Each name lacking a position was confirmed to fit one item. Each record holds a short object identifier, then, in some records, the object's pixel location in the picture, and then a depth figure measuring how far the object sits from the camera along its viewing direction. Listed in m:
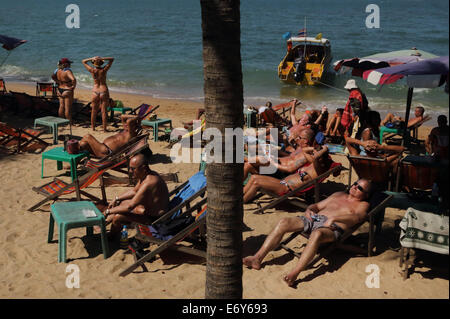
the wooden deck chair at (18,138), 8.91
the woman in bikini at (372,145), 6.15
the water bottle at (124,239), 5.32
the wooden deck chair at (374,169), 5.76
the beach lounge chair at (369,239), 4.95
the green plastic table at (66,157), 7.32
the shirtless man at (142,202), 5.32
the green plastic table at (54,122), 9.45
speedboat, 19.83
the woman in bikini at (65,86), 10.98
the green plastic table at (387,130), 9.87
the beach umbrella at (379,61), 7.36
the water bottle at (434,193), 5.11
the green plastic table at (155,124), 9.80
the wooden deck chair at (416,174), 5.65
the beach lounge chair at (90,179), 6.27
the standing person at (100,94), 10.54
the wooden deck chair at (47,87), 11.97
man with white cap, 8.46
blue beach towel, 5.21
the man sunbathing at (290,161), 6.67
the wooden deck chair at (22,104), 11.63
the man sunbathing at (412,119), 10.18
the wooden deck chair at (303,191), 6.02
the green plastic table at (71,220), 4.93
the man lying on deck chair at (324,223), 4.84
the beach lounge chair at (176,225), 4.83
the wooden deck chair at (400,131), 9.87
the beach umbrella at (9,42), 11.67
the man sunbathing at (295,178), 6.30
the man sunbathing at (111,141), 7.80
